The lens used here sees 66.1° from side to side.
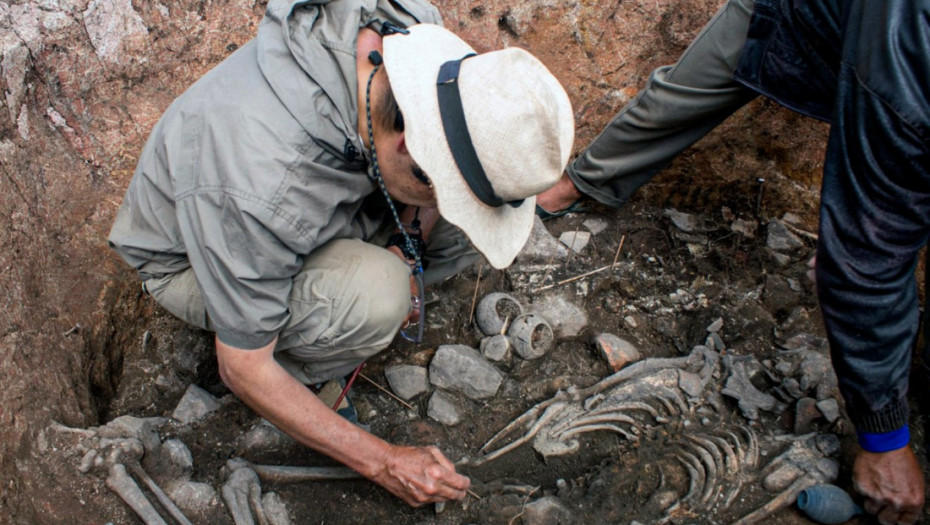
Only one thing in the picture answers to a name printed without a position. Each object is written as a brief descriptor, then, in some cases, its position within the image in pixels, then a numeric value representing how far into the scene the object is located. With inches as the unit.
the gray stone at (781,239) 134.8
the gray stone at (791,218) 137.8
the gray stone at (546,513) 94.2
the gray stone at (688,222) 142.3
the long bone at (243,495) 91.5
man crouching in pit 74.3
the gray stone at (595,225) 143.8
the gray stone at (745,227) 139.2
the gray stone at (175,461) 97.9
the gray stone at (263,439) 105.0
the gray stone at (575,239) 140.5
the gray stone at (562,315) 125.5
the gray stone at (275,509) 93.5
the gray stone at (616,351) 118.2
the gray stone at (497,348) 119.0
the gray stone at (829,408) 101.7
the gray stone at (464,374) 114.6
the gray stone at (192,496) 93.7
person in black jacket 79.6
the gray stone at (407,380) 114.7
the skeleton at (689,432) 97.1
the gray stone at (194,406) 107.7
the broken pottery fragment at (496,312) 122.2
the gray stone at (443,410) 111.8
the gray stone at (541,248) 136.6
